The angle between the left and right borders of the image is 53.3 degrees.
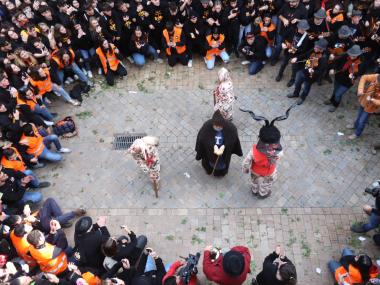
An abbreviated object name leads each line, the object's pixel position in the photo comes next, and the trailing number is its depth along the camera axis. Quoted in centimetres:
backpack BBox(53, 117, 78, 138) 891
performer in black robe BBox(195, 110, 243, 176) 706
